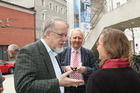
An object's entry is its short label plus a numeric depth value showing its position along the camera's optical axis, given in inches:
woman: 56.8
